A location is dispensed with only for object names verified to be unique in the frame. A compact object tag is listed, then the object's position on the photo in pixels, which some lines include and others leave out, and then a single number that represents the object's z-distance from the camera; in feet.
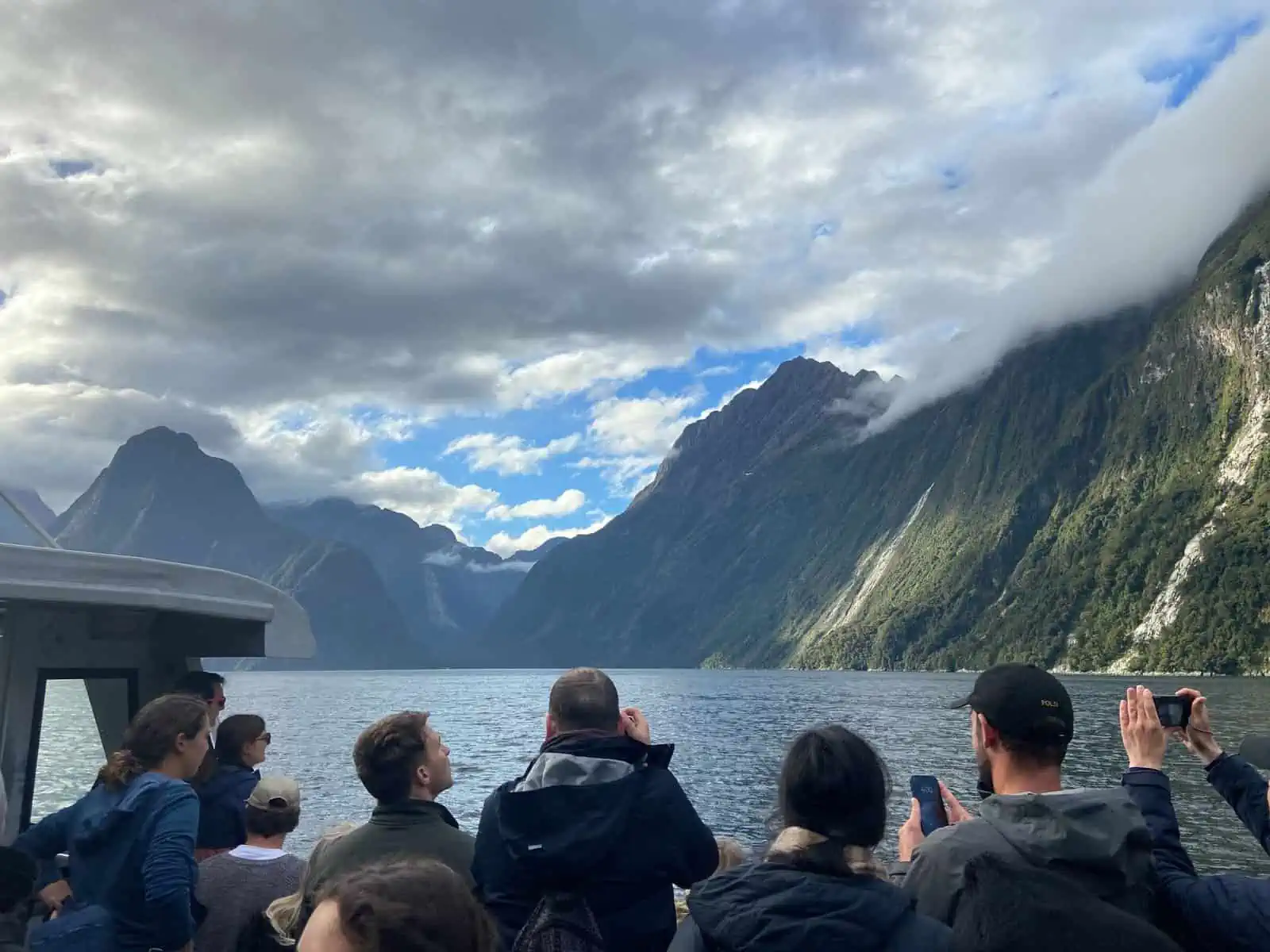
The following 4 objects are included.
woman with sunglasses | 20.21
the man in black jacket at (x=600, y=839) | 13.08
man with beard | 10.43
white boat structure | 23.35
